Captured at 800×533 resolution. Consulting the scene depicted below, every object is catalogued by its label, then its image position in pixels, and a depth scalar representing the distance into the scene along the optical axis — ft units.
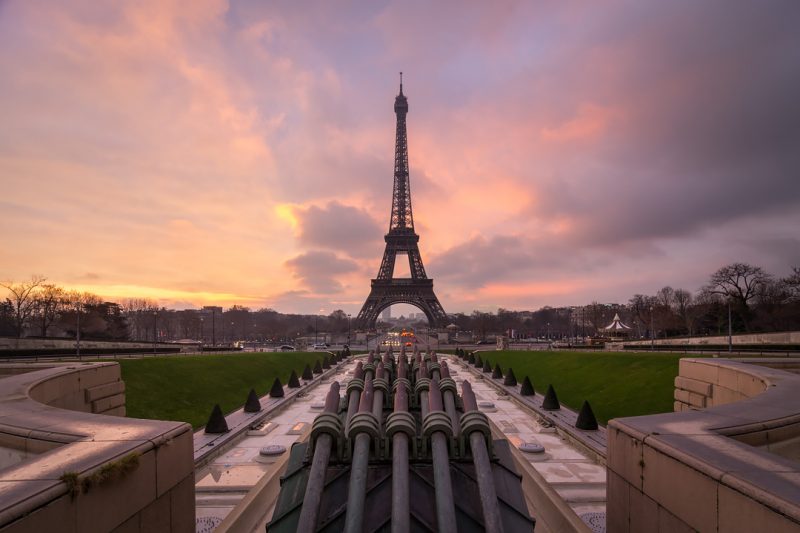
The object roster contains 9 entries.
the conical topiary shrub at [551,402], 72.18
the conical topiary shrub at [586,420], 57.67
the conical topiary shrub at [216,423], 56.59
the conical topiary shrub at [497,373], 114.29
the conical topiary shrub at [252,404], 70.74
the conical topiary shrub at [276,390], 85.25
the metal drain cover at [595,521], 31.66
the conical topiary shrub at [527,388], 86.89
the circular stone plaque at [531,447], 50.14
